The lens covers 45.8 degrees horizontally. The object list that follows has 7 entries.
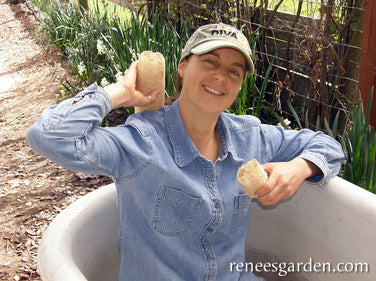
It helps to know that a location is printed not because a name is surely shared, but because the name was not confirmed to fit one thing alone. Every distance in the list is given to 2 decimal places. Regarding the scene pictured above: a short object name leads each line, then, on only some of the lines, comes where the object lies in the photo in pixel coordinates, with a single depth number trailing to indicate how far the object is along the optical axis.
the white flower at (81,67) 3.63
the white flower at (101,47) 3.34
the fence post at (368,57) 2.18
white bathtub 1.41
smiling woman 1.24
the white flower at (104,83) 3.10
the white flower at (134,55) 3.04
